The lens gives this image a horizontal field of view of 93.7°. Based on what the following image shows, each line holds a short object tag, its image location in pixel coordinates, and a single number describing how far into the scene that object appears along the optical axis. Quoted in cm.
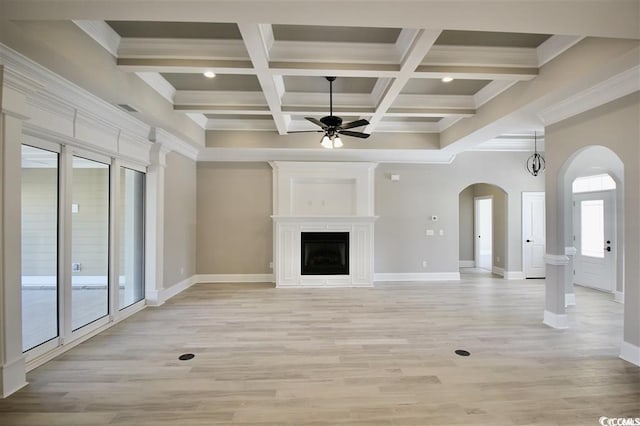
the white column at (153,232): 479
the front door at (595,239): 562
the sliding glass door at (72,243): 298
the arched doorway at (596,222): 481
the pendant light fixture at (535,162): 641
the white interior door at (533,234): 692
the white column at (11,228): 234
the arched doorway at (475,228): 851
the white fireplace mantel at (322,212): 620
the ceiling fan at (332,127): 379
